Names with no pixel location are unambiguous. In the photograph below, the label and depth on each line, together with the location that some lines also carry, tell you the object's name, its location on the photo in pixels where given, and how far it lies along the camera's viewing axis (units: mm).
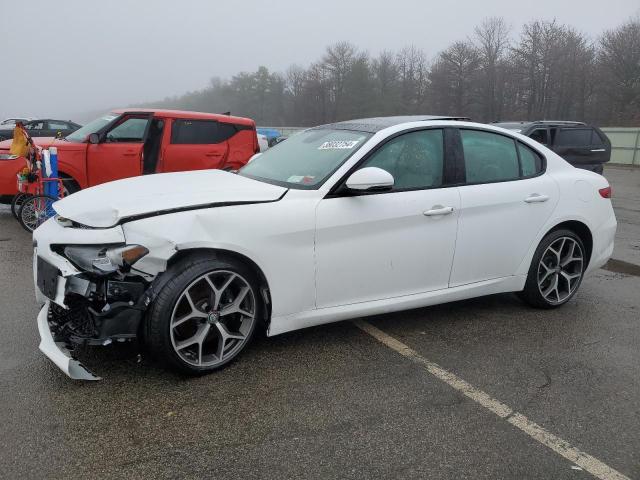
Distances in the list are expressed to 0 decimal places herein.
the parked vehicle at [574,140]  11680
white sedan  2951
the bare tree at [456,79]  52719
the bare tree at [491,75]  50312
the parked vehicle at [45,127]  21328
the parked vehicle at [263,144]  14388
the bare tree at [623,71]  37594
